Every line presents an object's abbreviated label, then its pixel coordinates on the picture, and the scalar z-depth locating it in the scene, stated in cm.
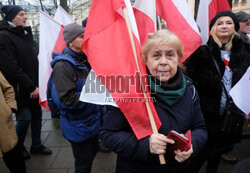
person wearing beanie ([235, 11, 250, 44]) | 438
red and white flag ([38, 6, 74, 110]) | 278
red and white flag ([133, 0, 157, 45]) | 202
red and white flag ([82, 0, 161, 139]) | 141
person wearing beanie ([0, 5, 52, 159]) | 273
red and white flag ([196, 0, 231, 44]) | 274
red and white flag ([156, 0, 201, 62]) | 221
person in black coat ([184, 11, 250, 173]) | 237
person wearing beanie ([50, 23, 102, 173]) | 199
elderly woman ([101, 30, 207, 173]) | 144
